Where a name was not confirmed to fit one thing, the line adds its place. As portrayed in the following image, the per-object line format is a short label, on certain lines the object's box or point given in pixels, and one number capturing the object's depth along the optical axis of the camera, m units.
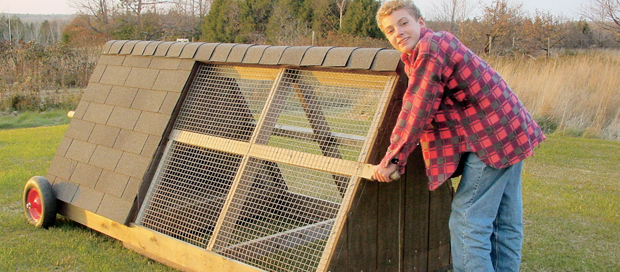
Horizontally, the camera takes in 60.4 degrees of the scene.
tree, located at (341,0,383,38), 19.72
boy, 2.39
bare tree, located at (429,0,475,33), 21.42
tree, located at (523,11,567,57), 16.30
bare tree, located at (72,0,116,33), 29.47
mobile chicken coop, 2.91
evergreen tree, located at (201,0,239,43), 23.83
